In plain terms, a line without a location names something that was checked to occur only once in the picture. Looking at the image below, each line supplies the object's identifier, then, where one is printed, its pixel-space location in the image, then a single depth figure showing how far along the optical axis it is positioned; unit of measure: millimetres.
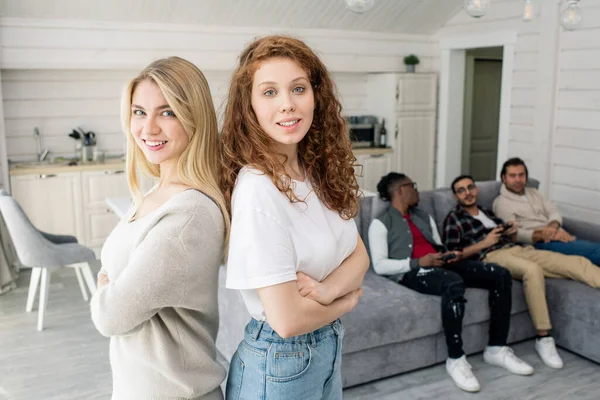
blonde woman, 1228
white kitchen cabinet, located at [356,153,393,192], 6852
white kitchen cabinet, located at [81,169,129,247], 5543
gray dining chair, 3781
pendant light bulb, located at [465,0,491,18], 3135
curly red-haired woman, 1230
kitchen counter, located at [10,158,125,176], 5289
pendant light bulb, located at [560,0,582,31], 3441
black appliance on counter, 6953
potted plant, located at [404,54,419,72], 6914
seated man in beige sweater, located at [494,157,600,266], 4031
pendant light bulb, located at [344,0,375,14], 3121
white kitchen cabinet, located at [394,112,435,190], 6977
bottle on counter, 7049
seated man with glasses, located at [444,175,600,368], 3500
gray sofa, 3125
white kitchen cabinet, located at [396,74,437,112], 6883
